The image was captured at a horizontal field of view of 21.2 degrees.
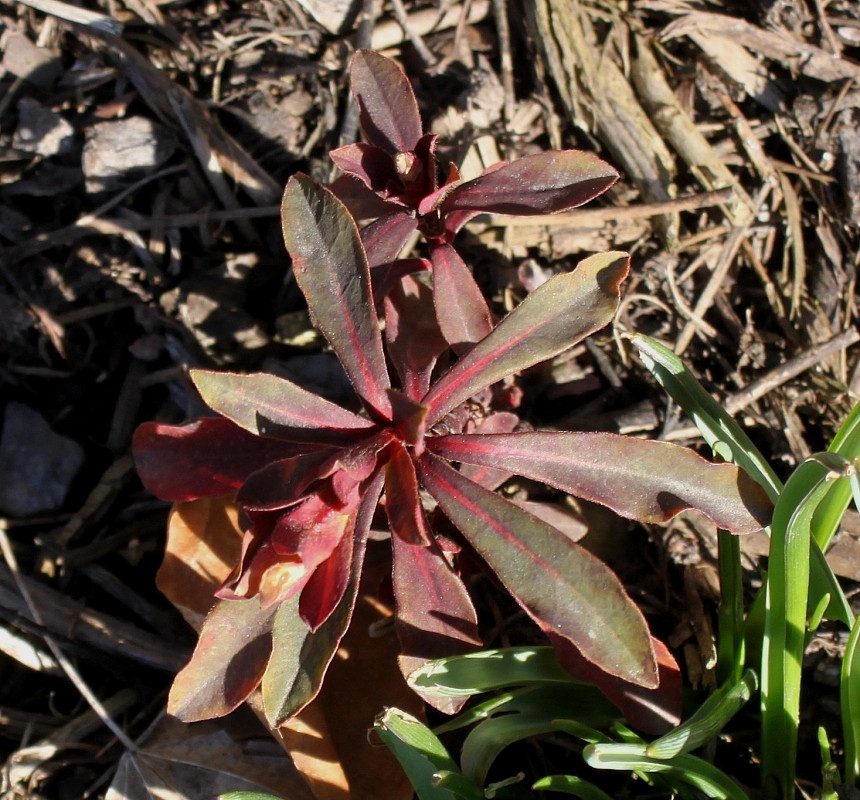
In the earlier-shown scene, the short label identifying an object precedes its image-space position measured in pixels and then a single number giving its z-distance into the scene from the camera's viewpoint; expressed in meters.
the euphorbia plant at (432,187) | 0.44
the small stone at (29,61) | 0.52
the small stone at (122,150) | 0.51
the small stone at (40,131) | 0.52
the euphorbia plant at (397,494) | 0.42
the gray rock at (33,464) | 0.50
